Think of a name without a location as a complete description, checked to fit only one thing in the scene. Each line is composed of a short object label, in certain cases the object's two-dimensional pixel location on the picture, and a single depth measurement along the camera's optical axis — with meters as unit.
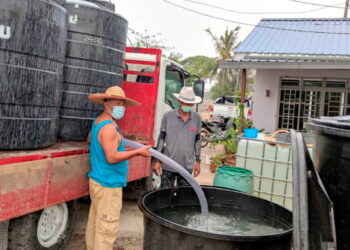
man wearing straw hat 3.13
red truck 2.53
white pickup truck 18.09
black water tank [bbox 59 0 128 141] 3.45
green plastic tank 4.23
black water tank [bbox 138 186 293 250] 2.10
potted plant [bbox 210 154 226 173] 8.79
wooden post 9.45
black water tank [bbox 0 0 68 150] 2.54
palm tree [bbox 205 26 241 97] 29.00
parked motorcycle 11.94
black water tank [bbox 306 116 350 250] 1.64
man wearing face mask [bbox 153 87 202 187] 4.03
